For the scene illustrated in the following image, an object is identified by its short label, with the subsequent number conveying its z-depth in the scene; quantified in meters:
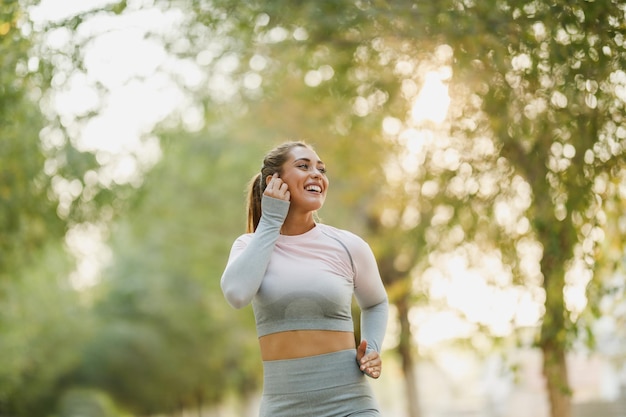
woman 3.88
